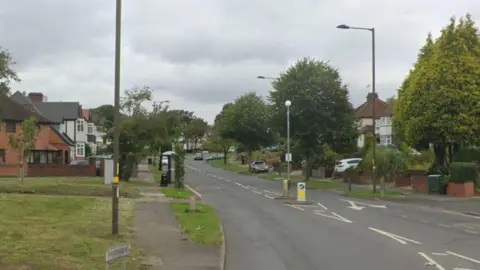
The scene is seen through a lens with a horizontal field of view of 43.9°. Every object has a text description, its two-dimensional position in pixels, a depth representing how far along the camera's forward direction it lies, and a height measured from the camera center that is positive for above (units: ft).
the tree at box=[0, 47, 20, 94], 73.14 +9.73
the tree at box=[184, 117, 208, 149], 524.73 +19.26
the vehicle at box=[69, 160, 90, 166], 170.50 -3.88
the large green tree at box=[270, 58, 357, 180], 159.12 +12.48
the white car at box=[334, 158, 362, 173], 172.96 -3.39
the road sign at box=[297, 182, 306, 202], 97.86 -6.75
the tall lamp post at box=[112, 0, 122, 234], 47.85 +2.79
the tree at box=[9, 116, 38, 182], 115.85 +2.12
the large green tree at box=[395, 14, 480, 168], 121.39 +12.33
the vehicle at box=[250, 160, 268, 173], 238.48 -6.15
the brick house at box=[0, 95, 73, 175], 165.19 +2.49
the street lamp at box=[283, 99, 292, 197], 107.86 -6.73
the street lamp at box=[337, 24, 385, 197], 111.61 +1.85
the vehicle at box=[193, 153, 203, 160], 416.97 -3.80
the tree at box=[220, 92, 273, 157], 262.06 +11.66
